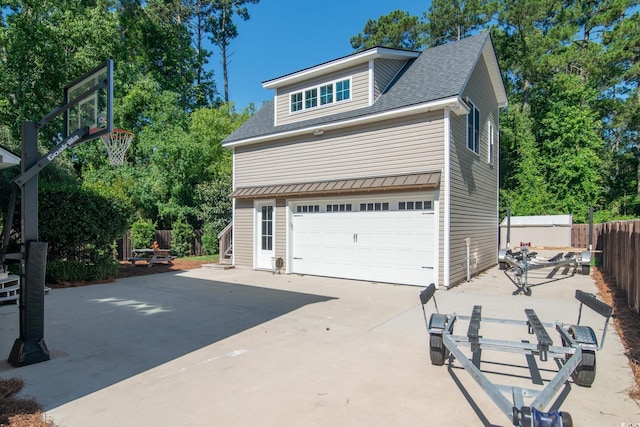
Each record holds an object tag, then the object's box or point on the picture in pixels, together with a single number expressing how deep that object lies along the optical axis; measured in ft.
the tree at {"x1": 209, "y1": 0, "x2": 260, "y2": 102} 103.50
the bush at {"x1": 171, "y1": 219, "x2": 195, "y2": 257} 56.44
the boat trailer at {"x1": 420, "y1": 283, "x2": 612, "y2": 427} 7.38
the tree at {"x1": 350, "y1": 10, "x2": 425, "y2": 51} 93.71
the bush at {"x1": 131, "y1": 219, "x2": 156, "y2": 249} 52.26
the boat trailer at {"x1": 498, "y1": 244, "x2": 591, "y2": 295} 28.22
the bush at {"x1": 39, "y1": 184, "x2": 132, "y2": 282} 31.83
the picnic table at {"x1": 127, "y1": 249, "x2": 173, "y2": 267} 44.86
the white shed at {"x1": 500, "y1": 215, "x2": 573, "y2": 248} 56.34
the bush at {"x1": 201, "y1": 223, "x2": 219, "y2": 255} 56.56
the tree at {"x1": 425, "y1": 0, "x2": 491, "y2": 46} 84.69
